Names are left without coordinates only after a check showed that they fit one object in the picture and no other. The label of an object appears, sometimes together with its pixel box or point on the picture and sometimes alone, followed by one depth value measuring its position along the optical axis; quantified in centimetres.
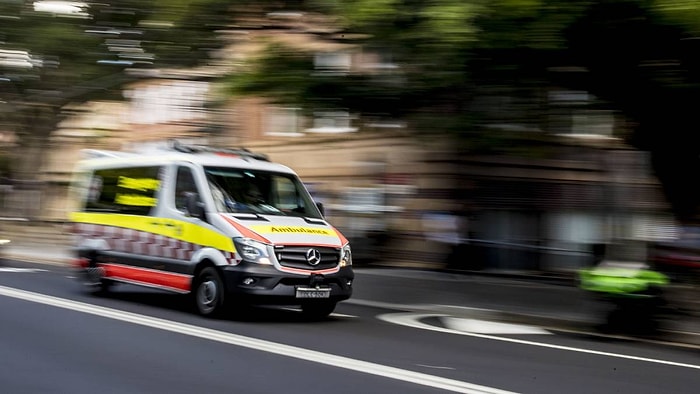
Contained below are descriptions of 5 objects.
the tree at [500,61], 1112
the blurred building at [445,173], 1338
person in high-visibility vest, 1185
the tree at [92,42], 1379
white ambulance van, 1161
